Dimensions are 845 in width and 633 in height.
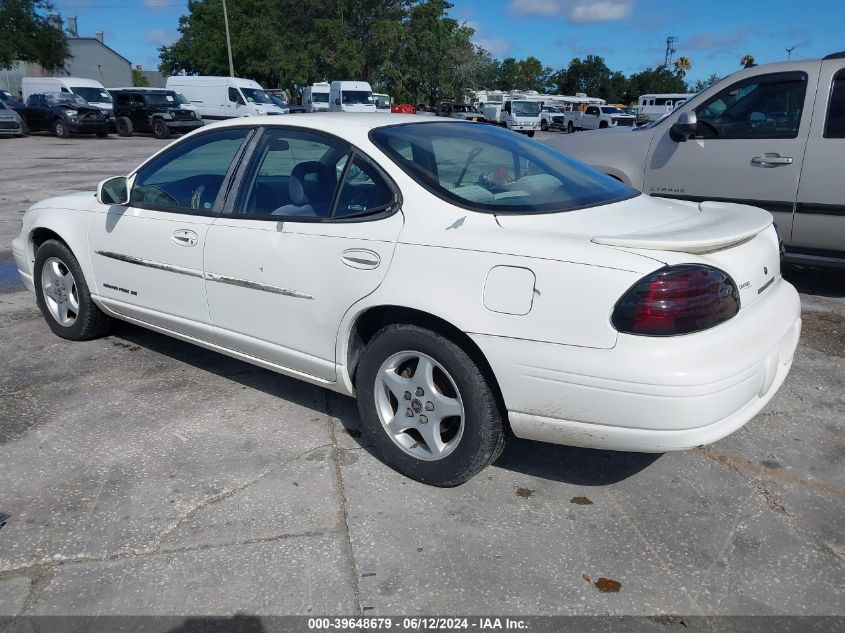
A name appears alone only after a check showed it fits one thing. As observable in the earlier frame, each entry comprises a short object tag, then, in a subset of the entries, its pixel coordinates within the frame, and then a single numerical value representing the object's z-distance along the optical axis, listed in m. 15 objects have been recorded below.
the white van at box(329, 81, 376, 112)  35.78
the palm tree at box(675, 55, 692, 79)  100.44
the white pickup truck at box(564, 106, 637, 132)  38.84
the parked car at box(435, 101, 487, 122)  40.41
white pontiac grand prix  2.49
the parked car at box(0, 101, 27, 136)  26.16
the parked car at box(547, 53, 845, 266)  5.38
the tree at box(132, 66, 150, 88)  93.62
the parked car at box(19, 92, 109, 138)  27.34
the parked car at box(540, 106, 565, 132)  43.28
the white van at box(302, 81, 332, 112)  41.00
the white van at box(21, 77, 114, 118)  30.30
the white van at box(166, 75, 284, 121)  30.05
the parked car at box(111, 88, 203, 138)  27.81
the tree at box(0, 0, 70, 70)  37.94
